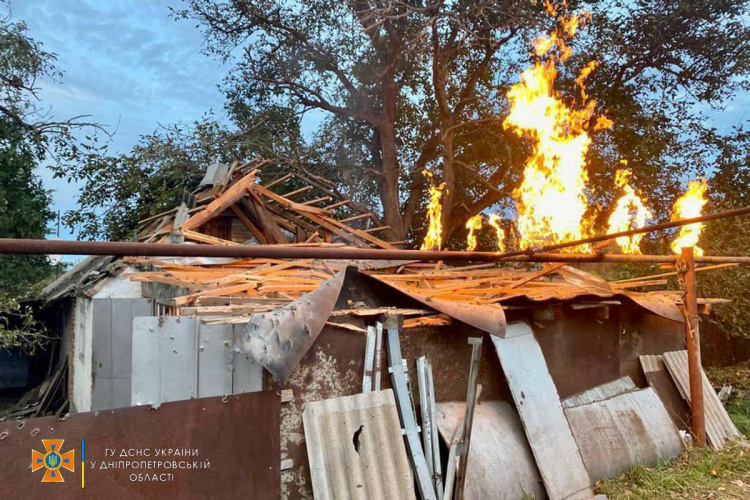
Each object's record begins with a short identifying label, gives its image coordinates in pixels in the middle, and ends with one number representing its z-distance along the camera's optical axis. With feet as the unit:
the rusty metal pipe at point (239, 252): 9.82
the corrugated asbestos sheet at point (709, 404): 25.08
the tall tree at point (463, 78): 48.85
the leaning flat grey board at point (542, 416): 18.97
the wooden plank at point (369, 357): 16.97
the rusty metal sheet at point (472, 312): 17.42
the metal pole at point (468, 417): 16.79
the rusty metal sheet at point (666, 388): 26.09
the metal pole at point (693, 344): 23.61
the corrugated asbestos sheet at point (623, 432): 21.13
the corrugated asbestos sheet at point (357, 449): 15.31
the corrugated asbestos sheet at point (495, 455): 17.76
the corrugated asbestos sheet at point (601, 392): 22.75
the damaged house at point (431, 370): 15.34
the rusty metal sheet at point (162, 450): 12.02
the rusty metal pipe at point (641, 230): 11.99
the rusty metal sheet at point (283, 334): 13.91
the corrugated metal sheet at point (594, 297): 20.10
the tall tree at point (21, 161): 40.11
